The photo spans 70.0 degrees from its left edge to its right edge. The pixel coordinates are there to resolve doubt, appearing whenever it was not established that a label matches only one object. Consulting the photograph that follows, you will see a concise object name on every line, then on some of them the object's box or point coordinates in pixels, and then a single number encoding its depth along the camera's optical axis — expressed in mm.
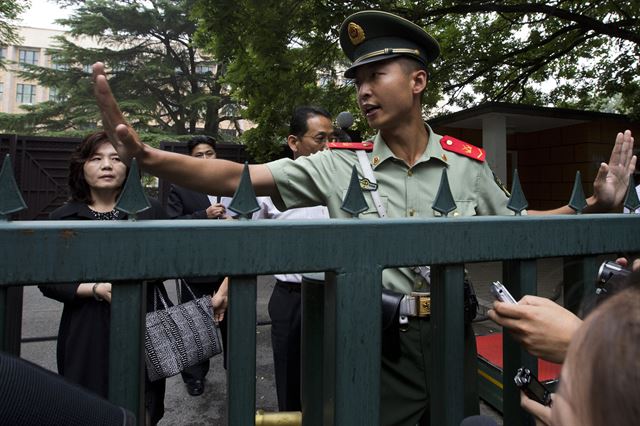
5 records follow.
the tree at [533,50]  7281
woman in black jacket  1841
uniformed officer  1432
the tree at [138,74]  20062
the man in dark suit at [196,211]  3306
